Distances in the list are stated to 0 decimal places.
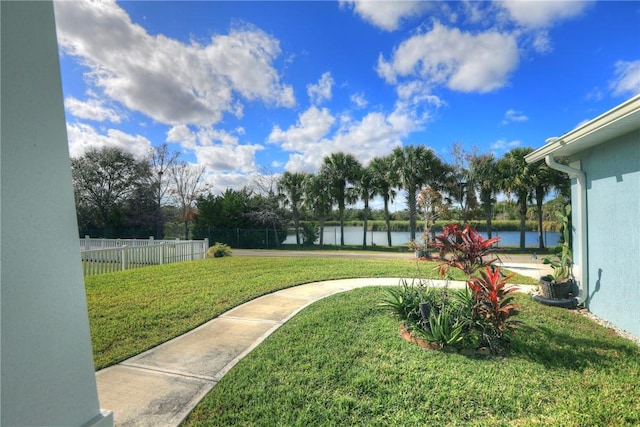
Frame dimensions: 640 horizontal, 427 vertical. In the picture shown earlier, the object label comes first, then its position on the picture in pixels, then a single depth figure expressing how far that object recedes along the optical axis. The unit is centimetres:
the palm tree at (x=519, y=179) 1919
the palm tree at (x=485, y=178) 2005
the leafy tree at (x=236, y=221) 2400
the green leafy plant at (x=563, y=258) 571
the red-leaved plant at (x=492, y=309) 335
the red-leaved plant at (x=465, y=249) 366
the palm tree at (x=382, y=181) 2212
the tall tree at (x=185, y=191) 2686
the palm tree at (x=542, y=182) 1880
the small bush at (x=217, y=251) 1298
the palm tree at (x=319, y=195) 2323
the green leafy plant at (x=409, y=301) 409
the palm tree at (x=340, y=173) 2333
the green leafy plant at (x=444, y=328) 343
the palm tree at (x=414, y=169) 1989
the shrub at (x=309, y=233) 2488
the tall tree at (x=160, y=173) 2600
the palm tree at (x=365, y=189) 2275
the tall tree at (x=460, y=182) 2033
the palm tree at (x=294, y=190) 2431
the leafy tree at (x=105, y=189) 2444
